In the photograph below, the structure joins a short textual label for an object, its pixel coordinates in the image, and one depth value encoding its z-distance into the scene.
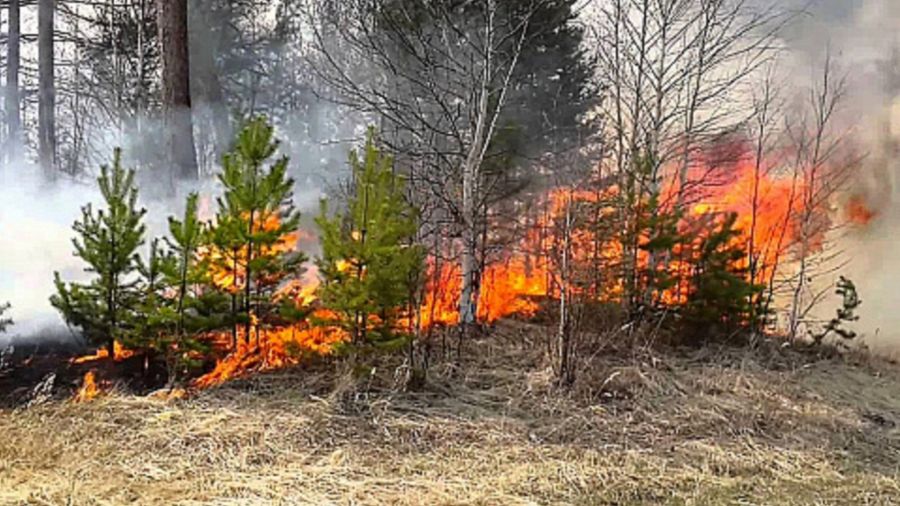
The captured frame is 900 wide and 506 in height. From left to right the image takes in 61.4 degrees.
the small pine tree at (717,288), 8.73
